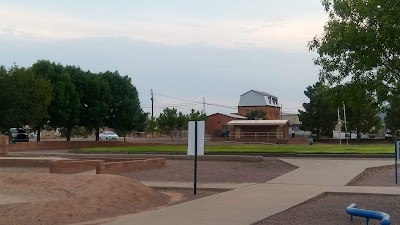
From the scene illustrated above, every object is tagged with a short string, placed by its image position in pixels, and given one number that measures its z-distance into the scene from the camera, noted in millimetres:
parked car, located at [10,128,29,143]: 61175
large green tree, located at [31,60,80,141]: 56750
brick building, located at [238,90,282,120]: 120688
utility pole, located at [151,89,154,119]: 101088
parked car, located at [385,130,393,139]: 84662
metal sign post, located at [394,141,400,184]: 20272
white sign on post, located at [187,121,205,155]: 16781
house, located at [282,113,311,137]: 95275
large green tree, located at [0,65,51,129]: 50812
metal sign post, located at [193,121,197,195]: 16781
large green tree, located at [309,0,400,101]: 10750
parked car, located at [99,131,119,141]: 81138
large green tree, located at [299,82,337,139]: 80812
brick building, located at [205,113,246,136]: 105400
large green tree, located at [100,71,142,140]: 64625
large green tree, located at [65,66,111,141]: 60594
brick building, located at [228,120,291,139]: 76375
